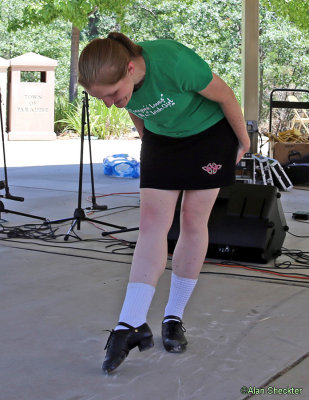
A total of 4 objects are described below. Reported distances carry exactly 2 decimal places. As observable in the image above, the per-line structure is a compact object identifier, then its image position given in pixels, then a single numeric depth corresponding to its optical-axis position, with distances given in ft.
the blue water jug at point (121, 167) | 30.73
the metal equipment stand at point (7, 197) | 18.13
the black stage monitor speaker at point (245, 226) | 13.98
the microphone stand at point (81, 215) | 16.68
